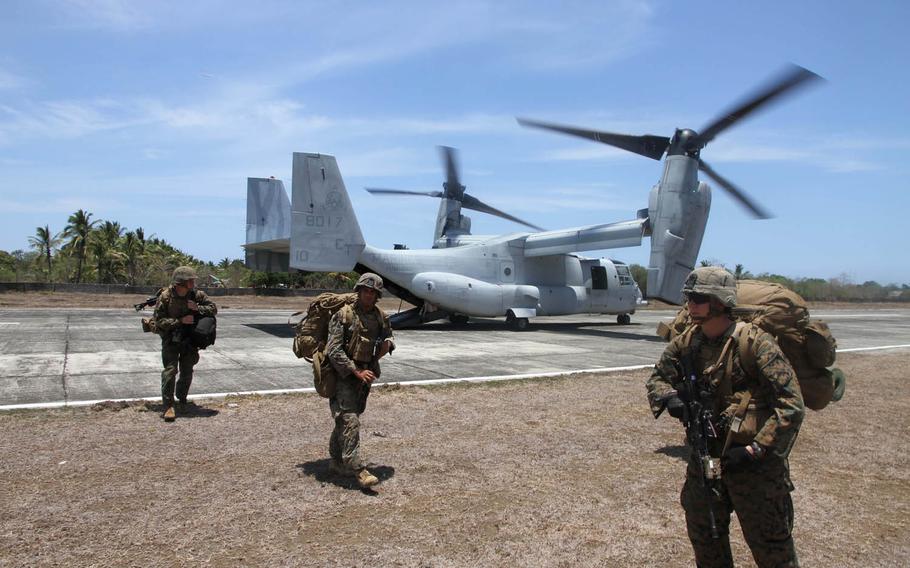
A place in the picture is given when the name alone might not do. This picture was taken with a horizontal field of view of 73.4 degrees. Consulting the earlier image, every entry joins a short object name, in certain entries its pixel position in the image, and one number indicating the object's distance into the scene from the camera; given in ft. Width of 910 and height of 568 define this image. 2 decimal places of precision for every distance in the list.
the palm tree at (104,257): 158.61
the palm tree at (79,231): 157.07
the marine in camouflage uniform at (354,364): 16.94
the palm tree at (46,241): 165.37
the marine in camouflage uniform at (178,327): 23.58
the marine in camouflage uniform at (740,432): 9.93
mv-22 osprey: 55.72
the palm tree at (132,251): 162.40
